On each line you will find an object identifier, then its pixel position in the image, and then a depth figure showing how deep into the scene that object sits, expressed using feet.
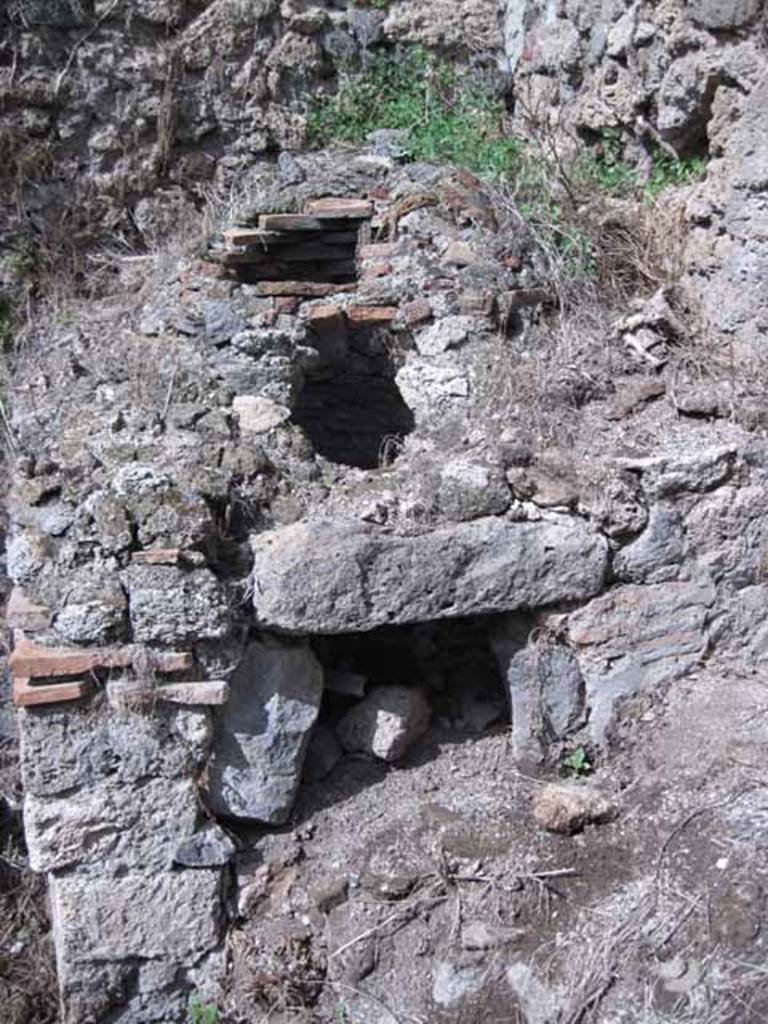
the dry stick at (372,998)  9.30
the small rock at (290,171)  14.57
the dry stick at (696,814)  9.57
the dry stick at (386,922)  9.66
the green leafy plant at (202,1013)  10.06
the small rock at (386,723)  10.75
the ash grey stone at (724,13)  11.10
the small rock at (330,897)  9.91
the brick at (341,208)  13.61
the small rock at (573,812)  9.89
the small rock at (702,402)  10.97
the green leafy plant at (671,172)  12.84
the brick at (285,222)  13.51
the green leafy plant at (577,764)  10.62
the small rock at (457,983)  9.17
